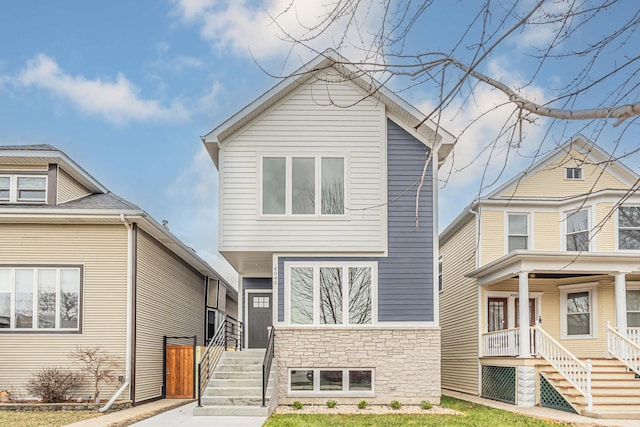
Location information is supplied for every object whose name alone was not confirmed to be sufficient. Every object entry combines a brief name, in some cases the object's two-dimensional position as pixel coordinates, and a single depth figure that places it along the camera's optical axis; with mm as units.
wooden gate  17531
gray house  14672
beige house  14359
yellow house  15656
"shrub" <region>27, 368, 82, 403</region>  13797
